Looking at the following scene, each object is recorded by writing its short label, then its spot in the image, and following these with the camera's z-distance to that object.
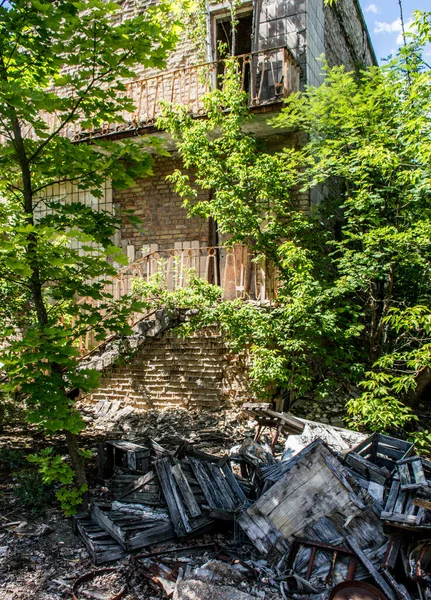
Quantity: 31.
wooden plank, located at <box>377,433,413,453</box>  5.17
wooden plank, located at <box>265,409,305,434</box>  5.82
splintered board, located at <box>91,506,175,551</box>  4.00
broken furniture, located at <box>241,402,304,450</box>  5.84
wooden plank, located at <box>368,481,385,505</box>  4.05
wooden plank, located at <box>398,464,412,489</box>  4.14
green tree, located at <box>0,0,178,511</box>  3.93
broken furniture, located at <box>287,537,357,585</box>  3.55
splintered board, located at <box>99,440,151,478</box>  5.23
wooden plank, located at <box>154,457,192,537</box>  4.14
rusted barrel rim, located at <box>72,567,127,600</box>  3.50
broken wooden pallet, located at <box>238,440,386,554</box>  3.79
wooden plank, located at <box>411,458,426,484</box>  4.12
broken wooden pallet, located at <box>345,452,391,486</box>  4.48
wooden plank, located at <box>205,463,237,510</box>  4.48
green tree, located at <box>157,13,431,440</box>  6.41
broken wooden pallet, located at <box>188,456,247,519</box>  4.37
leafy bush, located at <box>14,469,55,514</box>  4.88
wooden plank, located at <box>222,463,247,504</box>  4.64
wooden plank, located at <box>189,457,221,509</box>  4.44
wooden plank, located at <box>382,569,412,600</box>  3.33
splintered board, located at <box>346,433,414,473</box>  5.15
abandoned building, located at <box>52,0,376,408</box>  7.90
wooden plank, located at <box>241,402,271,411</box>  6.26
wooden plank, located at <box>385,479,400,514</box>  3.79
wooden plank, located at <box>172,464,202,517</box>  4.26
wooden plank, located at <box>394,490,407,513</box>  3.74
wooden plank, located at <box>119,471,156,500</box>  4.63
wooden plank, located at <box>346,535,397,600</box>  3.38
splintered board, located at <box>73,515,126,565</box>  3.92
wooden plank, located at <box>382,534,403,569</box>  3.51
